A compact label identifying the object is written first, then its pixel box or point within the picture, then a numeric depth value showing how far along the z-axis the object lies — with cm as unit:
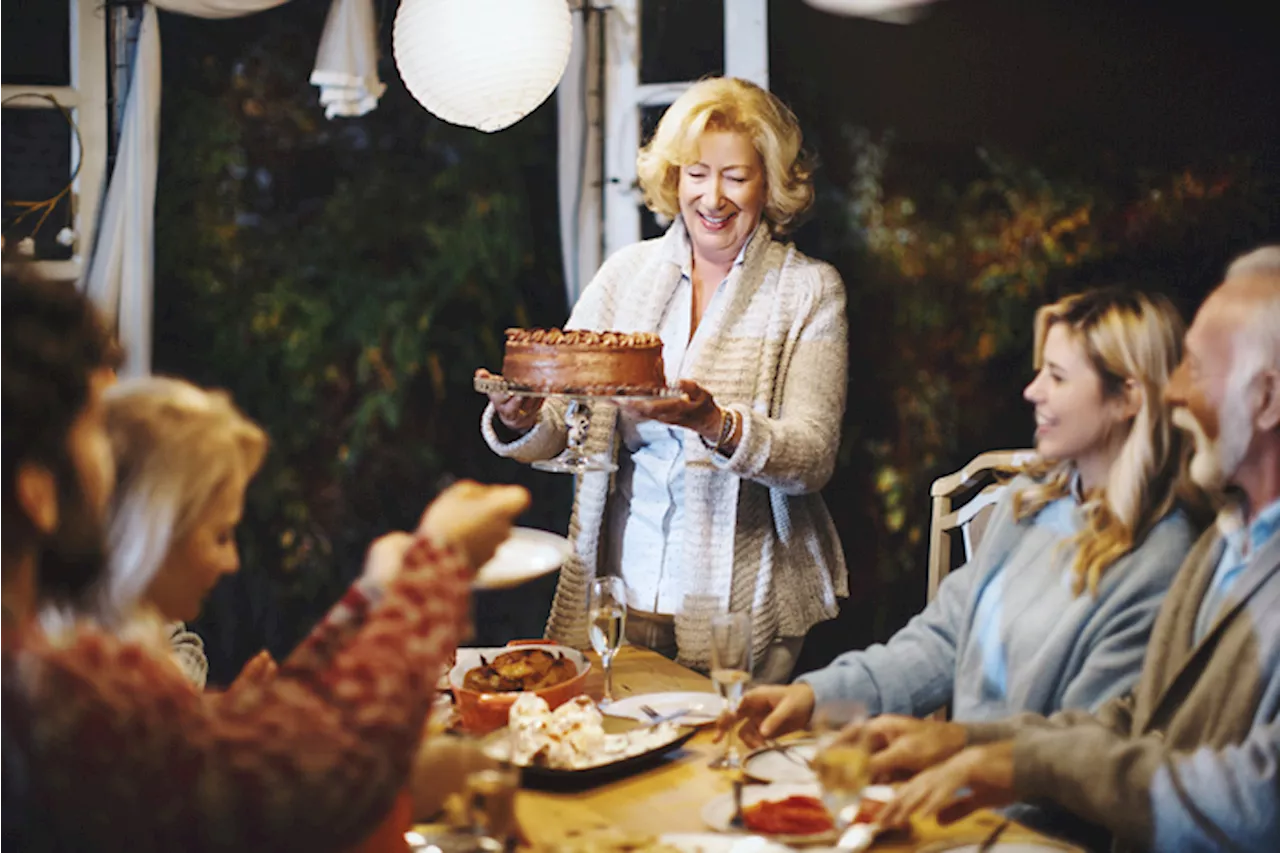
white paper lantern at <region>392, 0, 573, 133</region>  257
